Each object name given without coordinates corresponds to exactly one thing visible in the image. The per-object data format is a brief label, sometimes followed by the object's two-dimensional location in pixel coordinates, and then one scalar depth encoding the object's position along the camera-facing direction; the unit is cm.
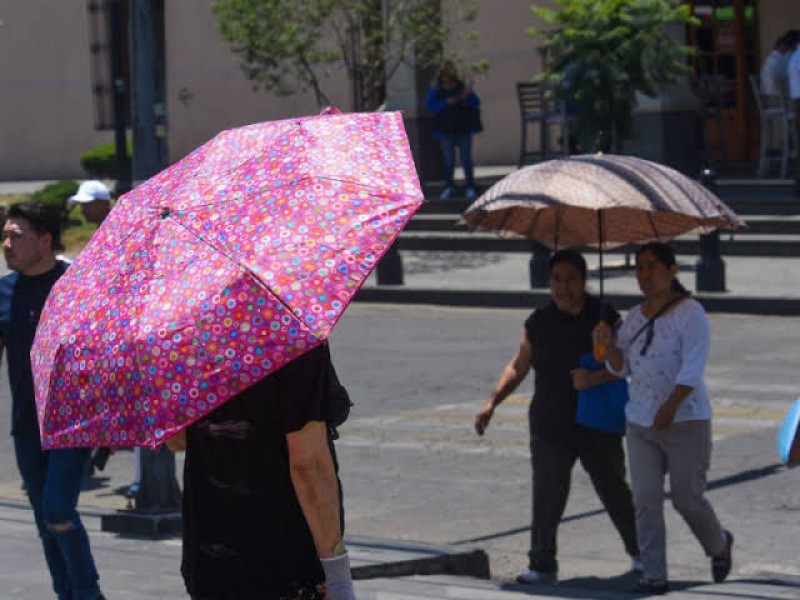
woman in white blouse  751
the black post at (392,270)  1964
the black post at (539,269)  1855
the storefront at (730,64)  2622
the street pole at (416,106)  2619
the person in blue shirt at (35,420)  666
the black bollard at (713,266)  1761
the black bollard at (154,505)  863
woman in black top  788
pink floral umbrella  405
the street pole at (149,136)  876
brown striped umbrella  775
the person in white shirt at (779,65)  2214
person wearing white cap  1127
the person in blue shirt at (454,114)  2386
